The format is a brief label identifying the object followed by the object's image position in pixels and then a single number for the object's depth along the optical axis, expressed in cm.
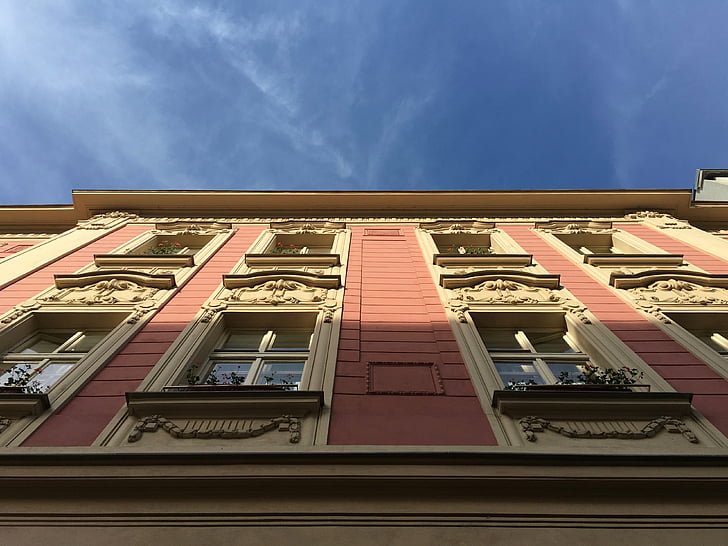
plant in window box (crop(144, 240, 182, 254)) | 1459
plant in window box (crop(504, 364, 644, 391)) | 606
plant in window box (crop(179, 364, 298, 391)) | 607
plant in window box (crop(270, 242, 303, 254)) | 1485
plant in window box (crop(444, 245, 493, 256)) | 1444
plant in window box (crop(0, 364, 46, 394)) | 603
